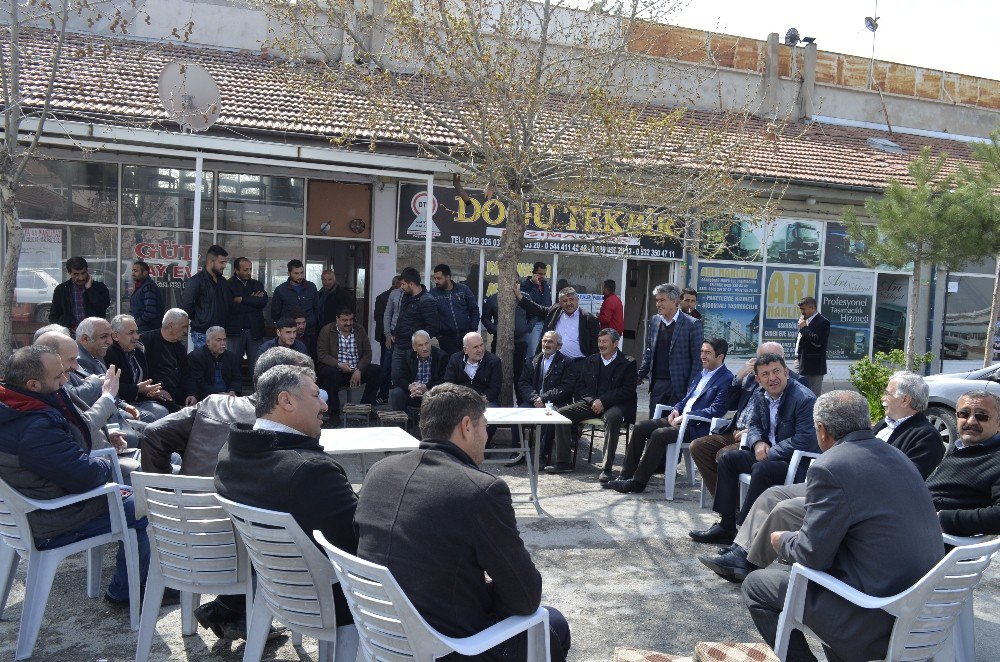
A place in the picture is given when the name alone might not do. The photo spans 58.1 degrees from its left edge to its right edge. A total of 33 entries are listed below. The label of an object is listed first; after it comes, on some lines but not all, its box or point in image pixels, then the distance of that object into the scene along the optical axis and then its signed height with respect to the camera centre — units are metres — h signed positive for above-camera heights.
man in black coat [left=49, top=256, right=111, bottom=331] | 10.37 -0.68
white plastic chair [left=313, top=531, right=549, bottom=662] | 2.92 -1.25
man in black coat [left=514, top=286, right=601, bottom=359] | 10.32 -0.75
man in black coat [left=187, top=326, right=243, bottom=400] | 8.73 -1.20
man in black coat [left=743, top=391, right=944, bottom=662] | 3.55 -1.03
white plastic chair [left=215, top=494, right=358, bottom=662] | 3.43 -1.27
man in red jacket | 12.93 -0.70
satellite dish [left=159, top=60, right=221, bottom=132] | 9.79 +1.65
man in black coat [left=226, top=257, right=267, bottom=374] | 10.72 -0.78
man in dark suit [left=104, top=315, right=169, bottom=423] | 7.55 -1.07
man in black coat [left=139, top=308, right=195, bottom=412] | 8.35 -1.07
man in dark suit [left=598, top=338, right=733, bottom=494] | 7.64 -1.20
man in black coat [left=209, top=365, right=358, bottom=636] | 3.52 -0.87
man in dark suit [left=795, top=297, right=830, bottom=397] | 12.15 -0.95
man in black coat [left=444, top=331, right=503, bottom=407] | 9.03 -1.15
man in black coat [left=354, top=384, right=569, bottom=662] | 2.97 -0.95
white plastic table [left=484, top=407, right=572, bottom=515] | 7.14 -1.30
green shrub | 11.03 -1.32
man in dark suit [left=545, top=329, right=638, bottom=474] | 8.66 -1.29
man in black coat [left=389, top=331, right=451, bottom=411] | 9.51 -1.24
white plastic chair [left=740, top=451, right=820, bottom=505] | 5.92 -1.27
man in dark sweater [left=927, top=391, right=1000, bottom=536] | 4.42 -0.99
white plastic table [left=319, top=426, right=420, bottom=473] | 5.80 -1.29
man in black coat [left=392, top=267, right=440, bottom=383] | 10.21 -0.66
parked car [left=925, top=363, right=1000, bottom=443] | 9.98 -1.29
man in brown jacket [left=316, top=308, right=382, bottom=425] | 10.57 -1.29
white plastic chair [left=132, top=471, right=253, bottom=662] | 3.90 -1.30
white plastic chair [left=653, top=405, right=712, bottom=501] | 7.54 -1.62
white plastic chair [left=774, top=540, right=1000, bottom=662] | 3.46 -1.27
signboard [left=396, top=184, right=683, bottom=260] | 13.62 +0.55
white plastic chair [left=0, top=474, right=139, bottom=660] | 4.17 -1.51
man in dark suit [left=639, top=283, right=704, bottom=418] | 8.80 -0.83
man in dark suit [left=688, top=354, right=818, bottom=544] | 6.23 -1.16
